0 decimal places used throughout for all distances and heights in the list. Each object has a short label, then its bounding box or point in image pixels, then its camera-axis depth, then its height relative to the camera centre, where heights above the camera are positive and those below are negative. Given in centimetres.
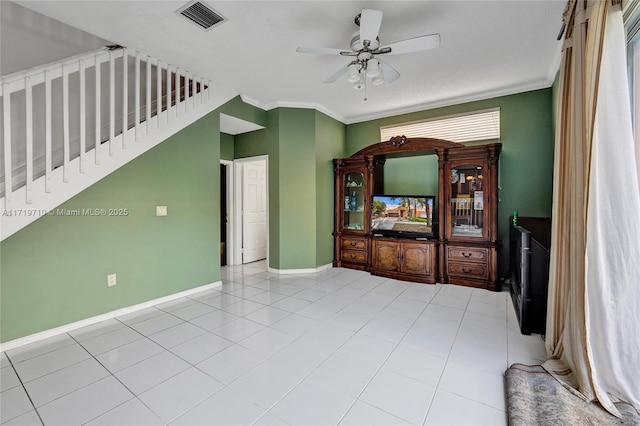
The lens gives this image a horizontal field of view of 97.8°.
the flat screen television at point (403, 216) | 432 -8
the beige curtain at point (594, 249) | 160 -24
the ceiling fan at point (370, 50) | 213 +140
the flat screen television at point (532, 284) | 257 -69
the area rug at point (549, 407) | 150 -113
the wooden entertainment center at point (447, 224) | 392 -20
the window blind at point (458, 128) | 432 +139
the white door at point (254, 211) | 556 +2
